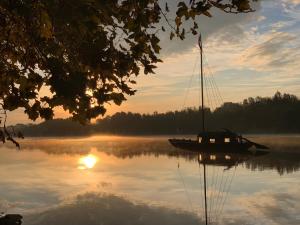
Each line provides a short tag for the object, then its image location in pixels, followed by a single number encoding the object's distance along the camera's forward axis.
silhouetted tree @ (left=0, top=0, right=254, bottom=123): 6.05
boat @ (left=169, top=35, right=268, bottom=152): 61.80
